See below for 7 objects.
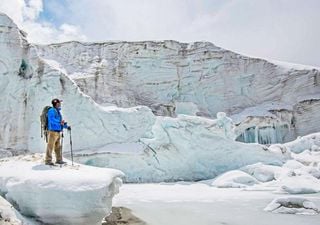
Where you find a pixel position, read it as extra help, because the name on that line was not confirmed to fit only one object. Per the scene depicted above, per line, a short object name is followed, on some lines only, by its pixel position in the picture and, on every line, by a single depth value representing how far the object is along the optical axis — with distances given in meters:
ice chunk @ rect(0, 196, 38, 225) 4.62
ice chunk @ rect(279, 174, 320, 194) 11.55
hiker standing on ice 5.69
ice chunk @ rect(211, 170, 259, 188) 13.21
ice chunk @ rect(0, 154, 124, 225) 5.03
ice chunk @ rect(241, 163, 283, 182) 14.27
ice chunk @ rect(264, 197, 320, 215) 7.89
